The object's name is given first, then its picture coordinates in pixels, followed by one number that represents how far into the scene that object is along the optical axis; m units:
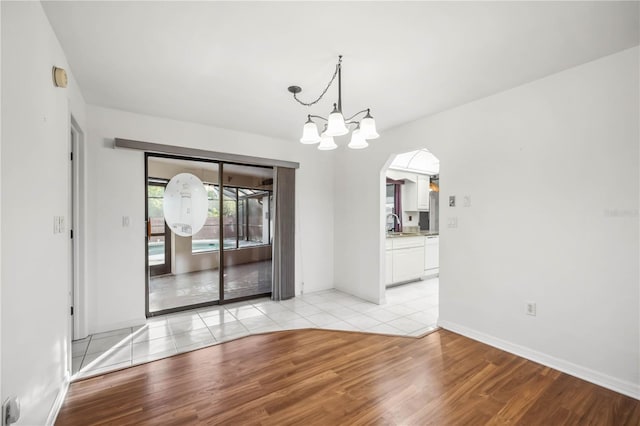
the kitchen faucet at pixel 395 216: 6.29
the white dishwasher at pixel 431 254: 5.40
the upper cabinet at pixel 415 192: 6.23
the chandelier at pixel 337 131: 2.02
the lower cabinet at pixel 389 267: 4.78
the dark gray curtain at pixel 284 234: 4.30
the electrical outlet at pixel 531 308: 2.55
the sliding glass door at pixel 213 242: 3.63
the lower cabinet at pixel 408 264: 4.89
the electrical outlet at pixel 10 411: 1.21
